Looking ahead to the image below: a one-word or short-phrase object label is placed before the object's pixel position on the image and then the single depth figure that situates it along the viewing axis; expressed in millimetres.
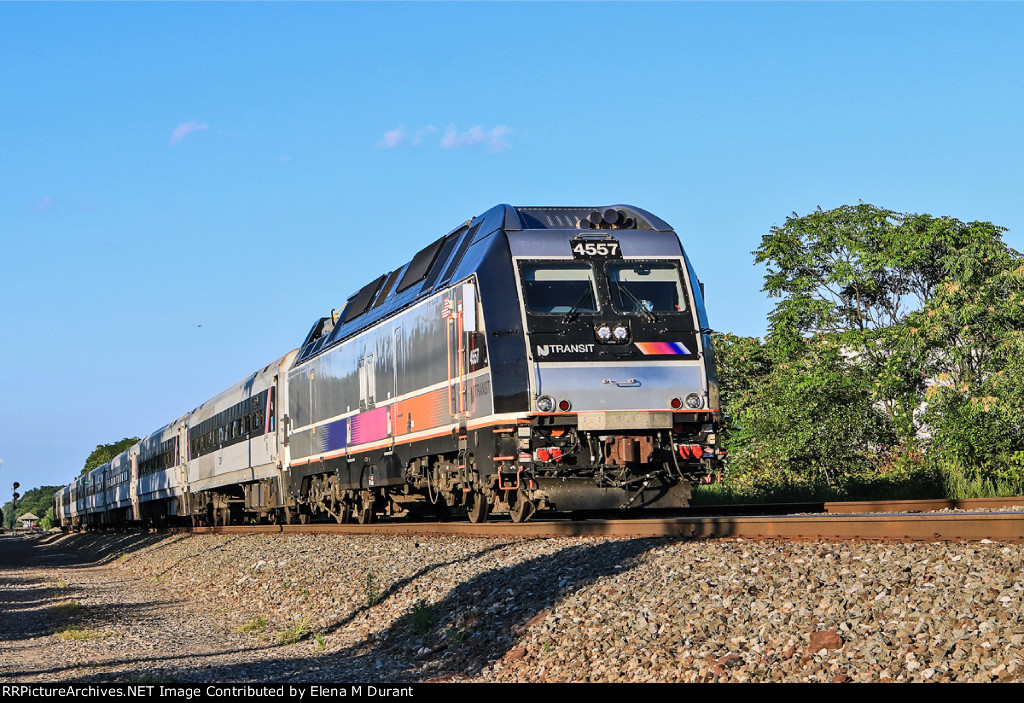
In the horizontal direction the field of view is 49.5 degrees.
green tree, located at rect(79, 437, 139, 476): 131200
